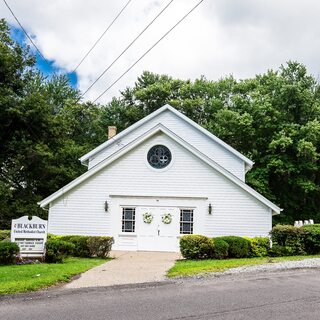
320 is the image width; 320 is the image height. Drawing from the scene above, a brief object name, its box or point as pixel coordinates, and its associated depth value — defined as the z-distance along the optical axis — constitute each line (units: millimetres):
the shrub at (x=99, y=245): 14875
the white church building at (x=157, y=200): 18234
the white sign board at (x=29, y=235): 12656
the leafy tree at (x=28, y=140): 22656
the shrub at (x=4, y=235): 17641
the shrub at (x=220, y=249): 14422
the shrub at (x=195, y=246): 14297
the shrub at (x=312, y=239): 15891
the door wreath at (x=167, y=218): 18578
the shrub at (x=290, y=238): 16000
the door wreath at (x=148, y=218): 18641
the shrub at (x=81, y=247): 15148
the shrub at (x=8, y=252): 11750
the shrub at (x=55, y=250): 12523
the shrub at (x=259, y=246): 15727
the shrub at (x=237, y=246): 14945
